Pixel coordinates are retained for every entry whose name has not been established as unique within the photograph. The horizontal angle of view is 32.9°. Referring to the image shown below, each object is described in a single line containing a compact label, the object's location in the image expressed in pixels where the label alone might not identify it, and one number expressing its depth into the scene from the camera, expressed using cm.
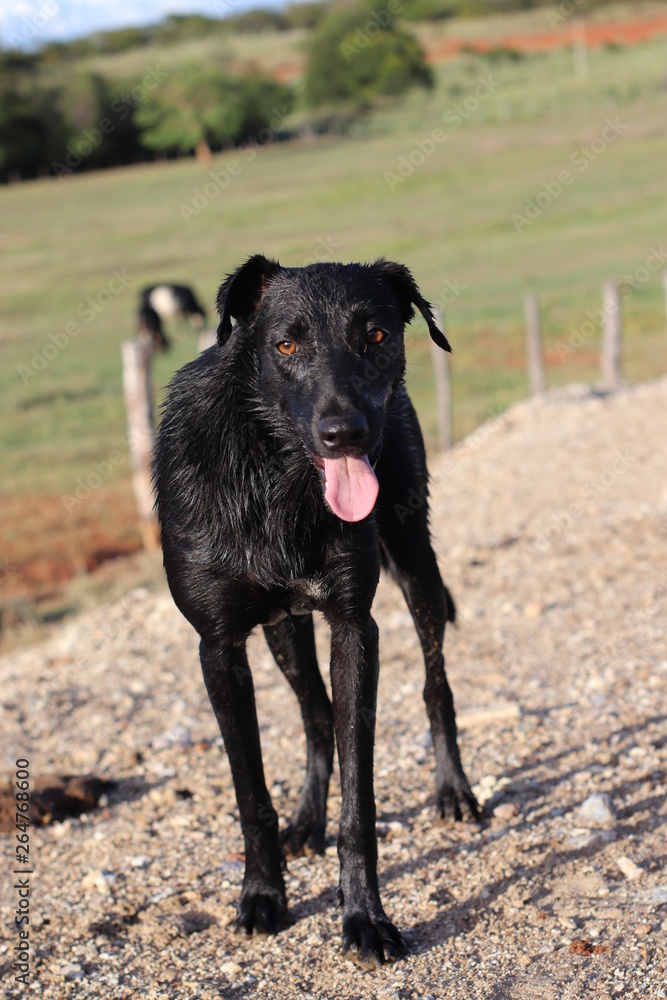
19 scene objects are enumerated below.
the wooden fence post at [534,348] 1400
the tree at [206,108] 5741
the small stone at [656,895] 332
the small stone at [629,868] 351
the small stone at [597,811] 390
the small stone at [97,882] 387
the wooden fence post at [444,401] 1246
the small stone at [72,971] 332
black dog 315
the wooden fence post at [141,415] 987
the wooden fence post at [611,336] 1366
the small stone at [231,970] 325
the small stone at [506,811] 405
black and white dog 2447
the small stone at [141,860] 402
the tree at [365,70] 6181
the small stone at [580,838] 376
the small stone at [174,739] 511
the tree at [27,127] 5697
